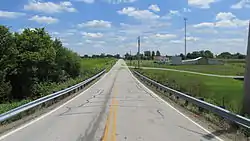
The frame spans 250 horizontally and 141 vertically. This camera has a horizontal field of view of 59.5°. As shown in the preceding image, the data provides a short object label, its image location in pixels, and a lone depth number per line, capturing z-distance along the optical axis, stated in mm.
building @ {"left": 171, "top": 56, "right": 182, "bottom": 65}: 95123
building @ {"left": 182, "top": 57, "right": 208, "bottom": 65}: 99195
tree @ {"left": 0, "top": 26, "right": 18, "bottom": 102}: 27730
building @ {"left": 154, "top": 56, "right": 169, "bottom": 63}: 107493
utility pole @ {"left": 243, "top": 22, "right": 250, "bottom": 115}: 7856
